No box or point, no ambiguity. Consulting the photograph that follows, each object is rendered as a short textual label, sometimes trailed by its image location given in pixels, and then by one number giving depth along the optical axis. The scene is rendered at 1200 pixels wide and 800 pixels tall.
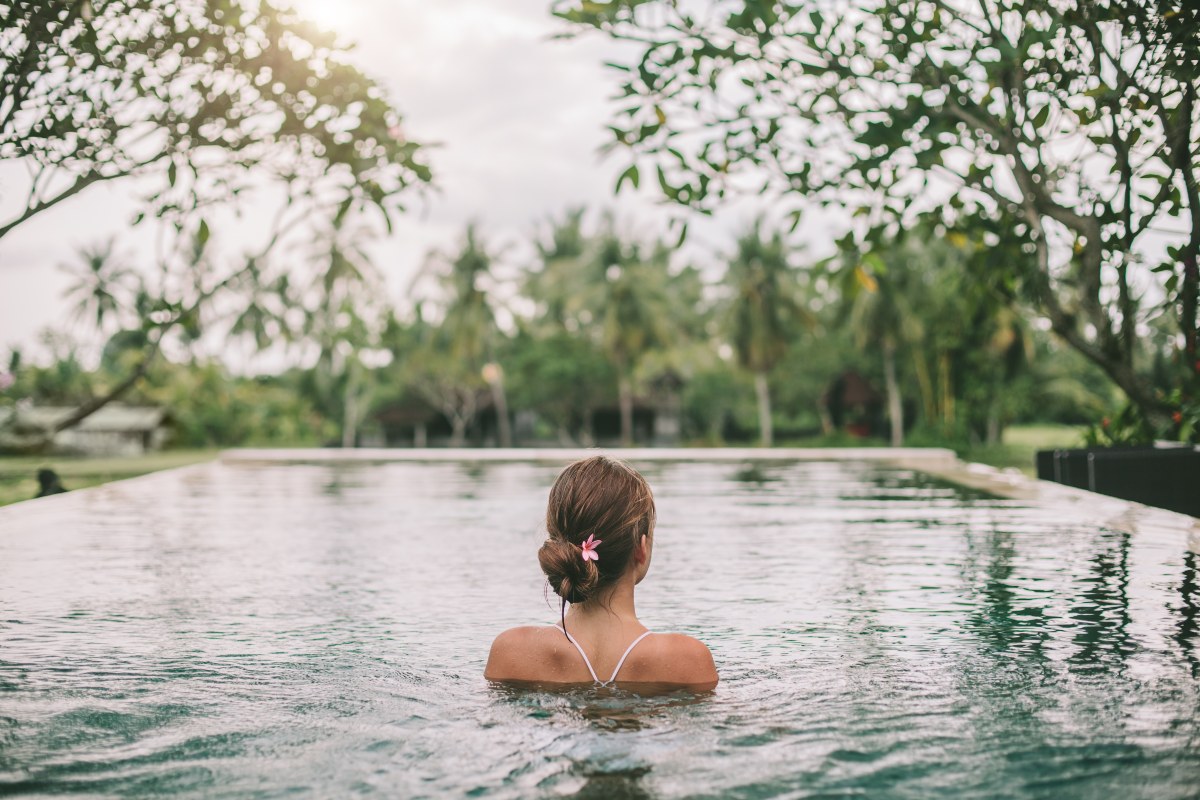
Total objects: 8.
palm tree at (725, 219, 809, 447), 43.28
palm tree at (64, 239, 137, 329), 54.66
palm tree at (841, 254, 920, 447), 40.47
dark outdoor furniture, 10.27
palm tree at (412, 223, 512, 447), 47.72
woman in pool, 3.59
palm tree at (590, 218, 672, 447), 43.62
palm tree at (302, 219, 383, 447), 49.84
